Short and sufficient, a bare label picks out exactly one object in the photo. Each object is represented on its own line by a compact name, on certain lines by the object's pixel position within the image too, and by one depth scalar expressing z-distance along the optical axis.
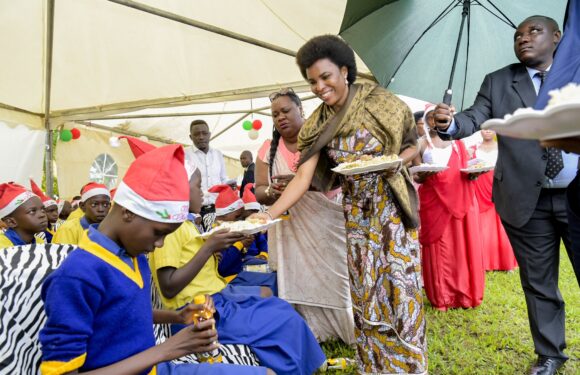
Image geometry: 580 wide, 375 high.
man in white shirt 6.70
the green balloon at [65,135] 9.14
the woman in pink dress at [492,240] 5.95
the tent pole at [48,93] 5.29
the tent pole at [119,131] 10.46
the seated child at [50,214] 4.71
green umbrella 3.28
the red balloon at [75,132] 9.64
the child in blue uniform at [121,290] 1.34
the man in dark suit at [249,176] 7.36
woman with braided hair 3.27
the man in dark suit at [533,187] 2.60
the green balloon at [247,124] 10.52
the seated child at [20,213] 3.21
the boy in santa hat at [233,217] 3.24
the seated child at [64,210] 7.04
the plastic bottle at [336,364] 3.02
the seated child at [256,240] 4.63
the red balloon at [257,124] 10.18
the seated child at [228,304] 2.26
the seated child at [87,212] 3.94
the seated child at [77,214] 5.05
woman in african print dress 2.50
